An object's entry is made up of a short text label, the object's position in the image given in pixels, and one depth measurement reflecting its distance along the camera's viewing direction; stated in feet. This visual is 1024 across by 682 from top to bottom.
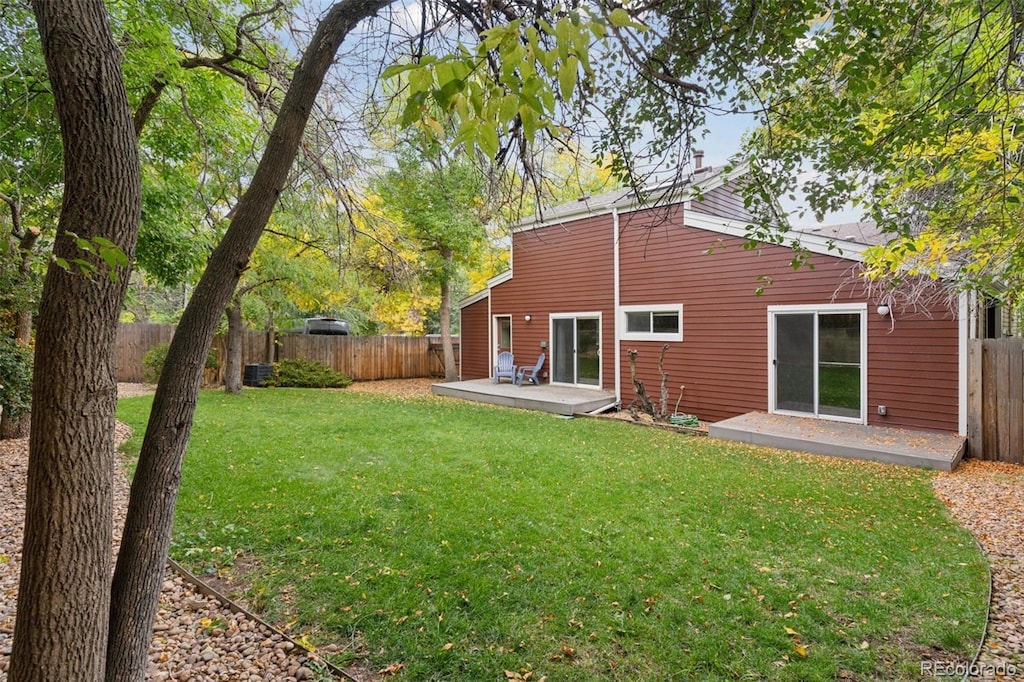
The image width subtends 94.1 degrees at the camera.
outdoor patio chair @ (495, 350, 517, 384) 40.45
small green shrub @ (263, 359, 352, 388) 42.39
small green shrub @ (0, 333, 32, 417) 16.69
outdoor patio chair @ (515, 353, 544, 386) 38.55
